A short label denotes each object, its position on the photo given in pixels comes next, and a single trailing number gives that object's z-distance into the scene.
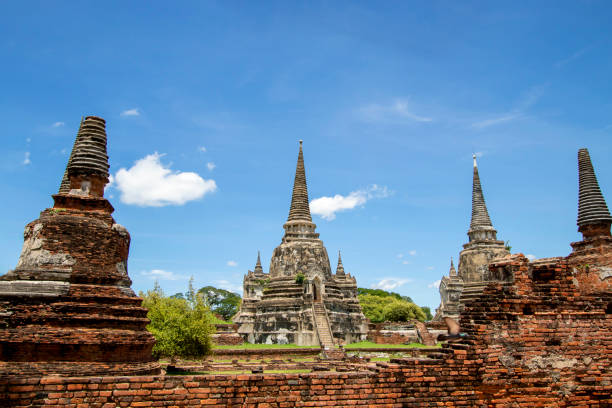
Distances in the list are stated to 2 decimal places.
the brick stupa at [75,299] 12.41
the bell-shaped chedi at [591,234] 17.06
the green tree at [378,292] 104.56
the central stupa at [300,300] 37.78
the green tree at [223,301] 86.56
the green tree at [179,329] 19.75
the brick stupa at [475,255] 43.72
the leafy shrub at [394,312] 55.28
